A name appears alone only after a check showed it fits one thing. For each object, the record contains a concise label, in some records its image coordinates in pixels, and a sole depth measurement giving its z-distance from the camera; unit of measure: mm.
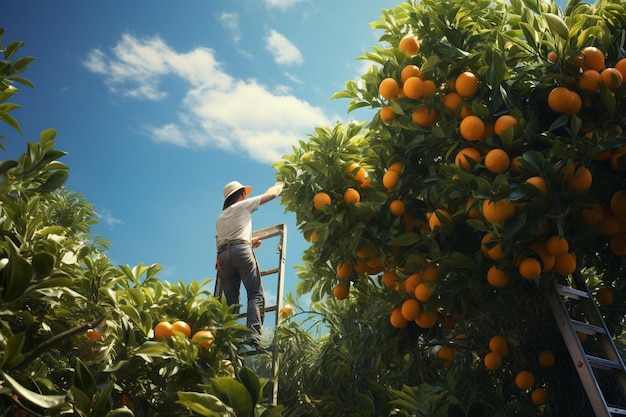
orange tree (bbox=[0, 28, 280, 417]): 1226
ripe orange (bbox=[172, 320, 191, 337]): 2838
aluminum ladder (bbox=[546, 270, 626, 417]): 2826
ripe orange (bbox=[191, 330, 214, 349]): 2760
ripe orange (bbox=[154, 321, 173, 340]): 2764
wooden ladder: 4094
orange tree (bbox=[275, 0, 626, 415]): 2664
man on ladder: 4508
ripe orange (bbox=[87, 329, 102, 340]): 2619
